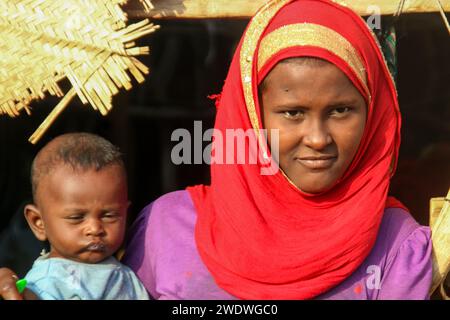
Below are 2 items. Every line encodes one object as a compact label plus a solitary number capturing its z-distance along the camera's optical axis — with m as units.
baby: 2.95
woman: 2.88
